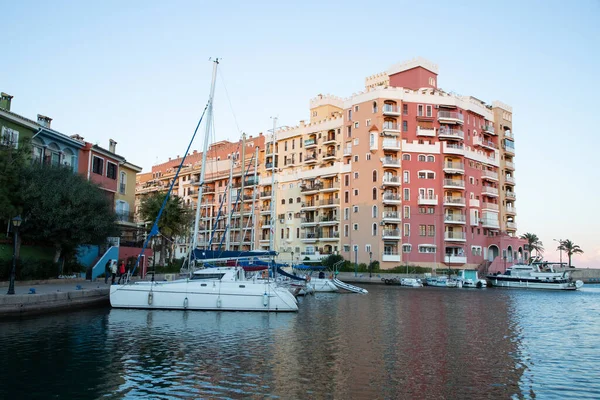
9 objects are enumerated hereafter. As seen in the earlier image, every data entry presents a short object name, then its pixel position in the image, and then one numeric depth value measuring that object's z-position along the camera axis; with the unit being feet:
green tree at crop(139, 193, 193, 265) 185.26
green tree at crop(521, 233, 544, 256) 385.56
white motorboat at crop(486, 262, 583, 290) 230.77
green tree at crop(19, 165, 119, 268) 107.96
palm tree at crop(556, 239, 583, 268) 402.93
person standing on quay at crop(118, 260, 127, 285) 113.70
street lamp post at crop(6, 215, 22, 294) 81.25
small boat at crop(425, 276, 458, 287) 224.53
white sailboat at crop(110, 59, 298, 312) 100.48
